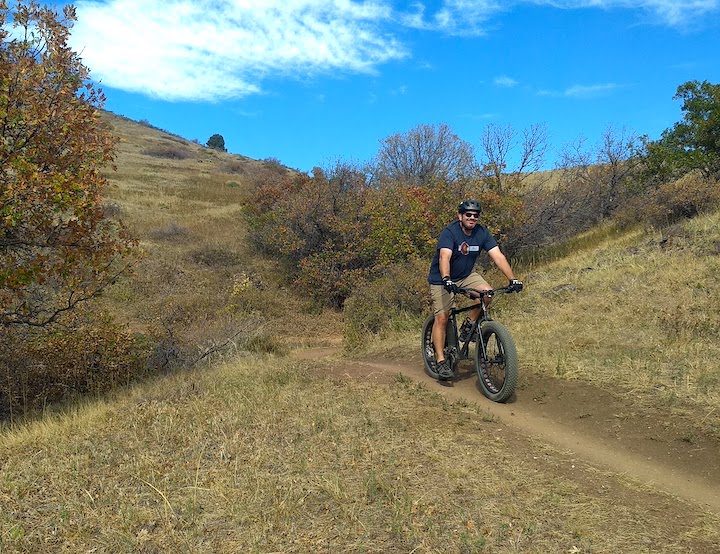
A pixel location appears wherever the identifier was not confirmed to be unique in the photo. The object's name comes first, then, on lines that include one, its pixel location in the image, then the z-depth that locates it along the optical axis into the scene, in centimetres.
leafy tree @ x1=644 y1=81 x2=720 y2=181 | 1706
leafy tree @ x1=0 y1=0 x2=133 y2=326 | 548
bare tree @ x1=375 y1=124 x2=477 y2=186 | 2564
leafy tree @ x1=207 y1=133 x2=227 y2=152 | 8760
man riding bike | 601
